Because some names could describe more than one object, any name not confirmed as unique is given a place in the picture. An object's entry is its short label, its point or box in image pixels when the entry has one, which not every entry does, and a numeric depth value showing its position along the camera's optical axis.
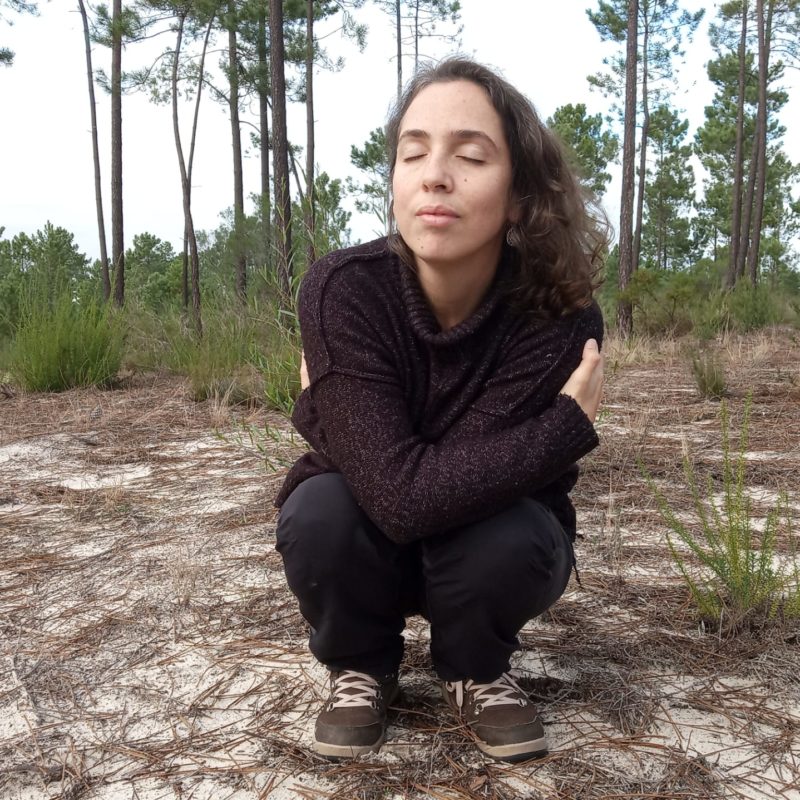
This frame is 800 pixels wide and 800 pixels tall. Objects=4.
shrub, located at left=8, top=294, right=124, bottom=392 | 4.99
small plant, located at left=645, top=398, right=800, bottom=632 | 1.63
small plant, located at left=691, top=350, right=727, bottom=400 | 4.25
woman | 1.26
